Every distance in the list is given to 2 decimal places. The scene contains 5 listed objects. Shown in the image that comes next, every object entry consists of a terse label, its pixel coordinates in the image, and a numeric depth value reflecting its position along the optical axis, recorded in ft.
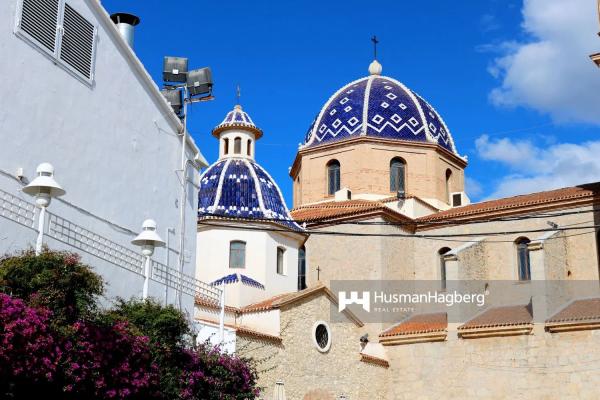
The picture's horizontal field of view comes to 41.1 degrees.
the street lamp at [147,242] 38.24
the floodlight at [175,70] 55.57
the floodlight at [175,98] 54.95
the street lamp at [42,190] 30.68
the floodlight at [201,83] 53.88
